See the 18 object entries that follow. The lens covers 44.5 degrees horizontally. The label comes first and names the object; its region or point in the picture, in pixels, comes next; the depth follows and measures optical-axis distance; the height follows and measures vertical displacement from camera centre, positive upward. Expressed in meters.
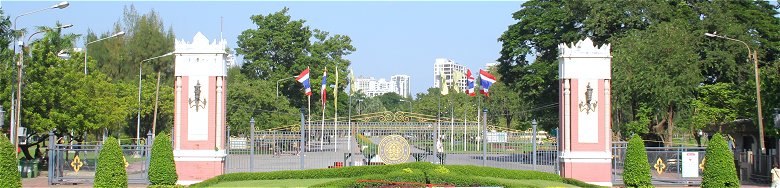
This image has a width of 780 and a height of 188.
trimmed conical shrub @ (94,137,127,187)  22.56 -0.87
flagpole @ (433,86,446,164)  28.64 -0.47
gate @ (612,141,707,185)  27.93 -1.21
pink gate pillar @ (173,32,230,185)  27.31 +0.55
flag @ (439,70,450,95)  39.77 +1.87
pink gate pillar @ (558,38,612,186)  27.33 +0.43
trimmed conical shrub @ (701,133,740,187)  23.36 -0.95
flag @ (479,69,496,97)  32.27 +1.71
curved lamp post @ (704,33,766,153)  31.62 +0.37
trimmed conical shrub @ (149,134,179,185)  23.81 -0.87
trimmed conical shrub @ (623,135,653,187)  24.30 -0.95
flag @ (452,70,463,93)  41.62 +2.33
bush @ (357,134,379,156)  29.67 -0.56
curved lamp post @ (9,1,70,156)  28.36 +0.60
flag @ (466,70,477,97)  33.65 +1.63
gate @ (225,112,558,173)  29.23 -0.34
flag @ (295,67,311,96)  33.69 +1.83
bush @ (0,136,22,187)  20.50 -0.77
